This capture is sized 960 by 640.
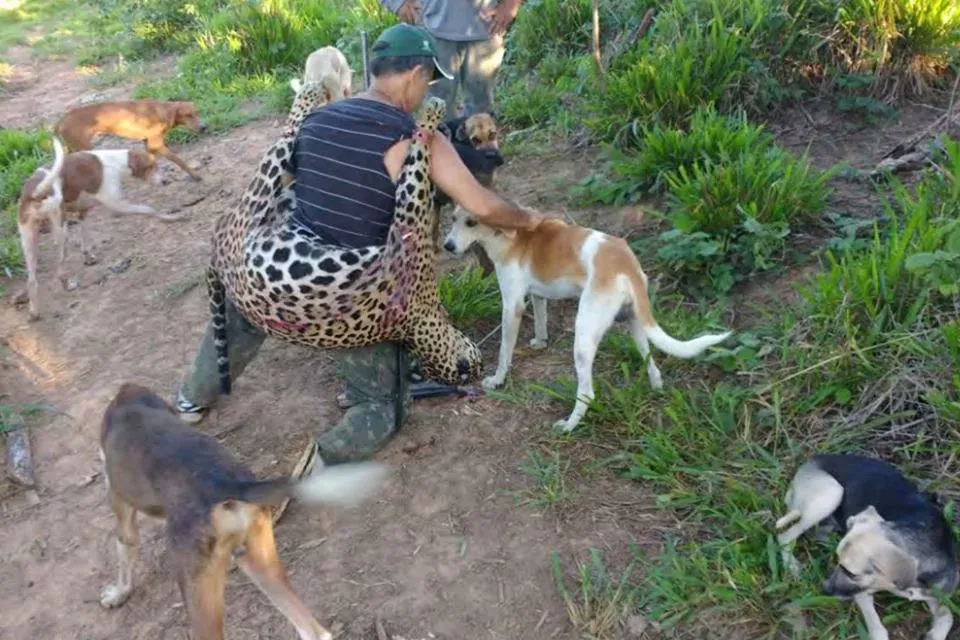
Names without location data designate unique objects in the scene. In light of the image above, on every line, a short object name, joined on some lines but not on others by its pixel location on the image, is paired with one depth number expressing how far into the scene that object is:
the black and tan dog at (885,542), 2.57
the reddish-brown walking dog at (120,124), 7.29
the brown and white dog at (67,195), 5.66
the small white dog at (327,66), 6.77
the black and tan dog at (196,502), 2.59
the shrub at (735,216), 4.46
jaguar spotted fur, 3.30
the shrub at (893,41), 5.50
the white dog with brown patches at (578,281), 3.71
